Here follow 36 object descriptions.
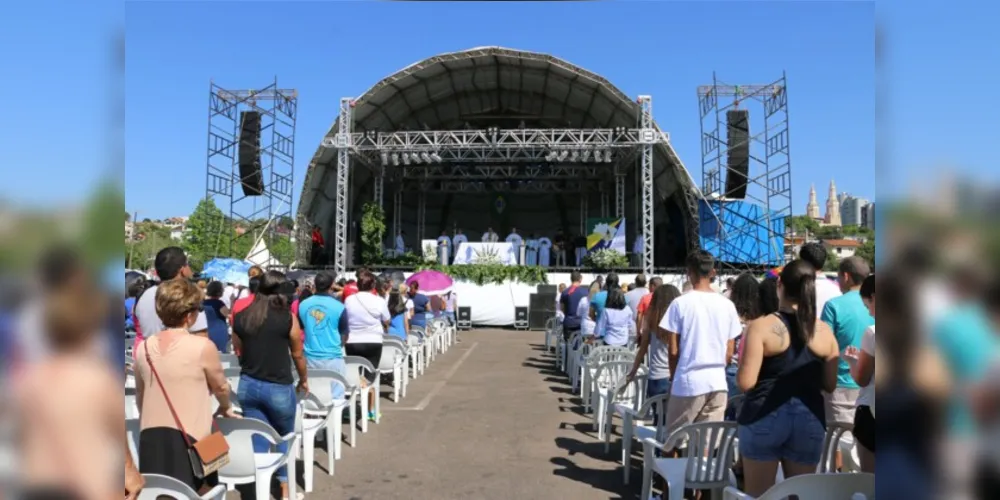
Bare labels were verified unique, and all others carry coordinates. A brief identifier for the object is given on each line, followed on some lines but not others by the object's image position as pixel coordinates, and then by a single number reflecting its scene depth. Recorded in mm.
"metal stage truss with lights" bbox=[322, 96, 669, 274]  17766
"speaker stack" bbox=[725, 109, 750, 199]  17672
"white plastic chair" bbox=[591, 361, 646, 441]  5355
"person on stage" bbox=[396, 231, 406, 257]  24000
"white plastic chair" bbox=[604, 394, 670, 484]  4207
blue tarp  18594
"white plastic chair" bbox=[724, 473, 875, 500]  2273
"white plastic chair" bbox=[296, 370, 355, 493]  4520
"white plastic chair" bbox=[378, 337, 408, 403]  7367
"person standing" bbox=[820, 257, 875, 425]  3652
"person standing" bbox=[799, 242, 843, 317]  3953
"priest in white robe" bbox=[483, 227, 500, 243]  21141
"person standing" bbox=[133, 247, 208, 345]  3961
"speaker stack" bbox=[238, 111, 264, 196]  18031
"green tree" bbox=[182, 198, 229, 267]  19331
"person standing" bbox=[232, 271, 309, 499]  3816
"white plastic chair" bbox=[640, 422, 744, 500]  3299
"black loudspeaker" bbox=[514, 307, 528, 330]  17156
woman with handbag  2549
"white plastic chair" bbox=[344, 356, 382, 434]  5766
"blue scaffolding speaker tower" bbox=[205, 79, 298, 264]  18359
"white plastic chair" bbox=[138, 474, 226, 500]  2389
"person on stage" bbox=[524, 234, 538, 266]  21875
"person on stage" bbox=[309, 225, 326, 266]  22145
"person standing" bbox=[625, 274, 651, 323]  7453
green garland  17406
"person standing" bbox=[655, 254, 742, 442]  3590
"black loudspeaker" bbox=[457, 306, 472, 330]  17219
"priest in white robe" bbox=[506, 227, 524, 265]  20422
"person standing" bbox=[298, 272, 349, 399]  5277
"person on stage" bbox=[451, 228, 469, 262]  22188
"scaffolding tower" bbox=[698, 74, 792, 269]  17963
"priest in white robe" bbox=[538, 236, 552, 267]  22328
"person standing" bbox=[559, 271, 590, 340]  9336
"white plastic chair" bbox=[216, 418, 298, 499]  3359
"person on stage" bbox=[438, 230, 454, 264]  20281
